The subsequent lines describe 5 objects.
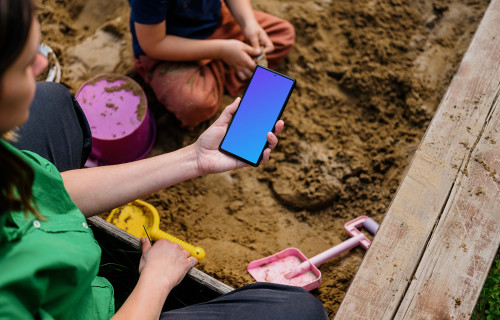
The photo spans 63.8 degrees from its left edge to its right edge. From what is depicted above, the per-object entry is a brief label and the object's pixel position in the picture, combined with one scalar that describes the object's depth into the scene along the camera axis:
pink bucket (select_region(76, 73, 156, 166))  1.60
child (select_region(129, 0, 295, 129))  1.60
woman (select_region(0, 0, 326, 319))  0.66
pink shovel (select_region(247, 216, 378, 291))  1.37
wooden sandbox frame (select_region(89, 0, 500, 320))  1.03
